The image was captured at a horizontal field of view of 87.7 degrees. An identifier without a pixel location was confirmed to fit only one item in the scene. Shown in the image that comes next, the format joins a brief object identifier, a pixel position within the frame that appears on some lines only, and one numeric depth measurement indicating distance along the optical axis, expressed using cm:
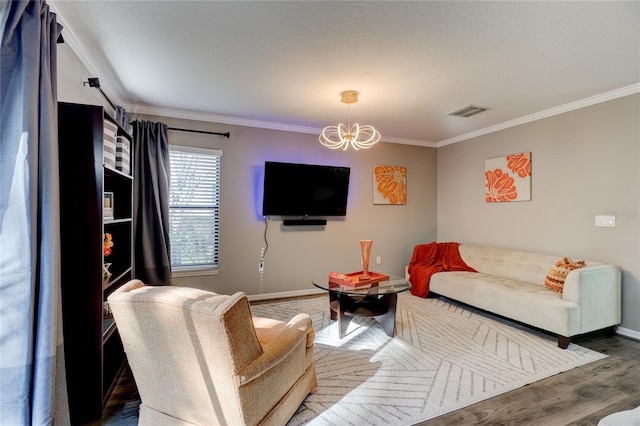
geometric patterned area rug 211
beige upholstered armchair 144
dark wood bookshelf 189
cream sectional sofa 306
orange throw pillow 336
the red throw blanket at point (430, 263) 470
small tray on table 314
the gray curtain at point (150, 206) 368
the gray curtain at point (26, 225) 146
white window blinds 415
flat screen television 447
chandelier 337
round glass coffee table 312
